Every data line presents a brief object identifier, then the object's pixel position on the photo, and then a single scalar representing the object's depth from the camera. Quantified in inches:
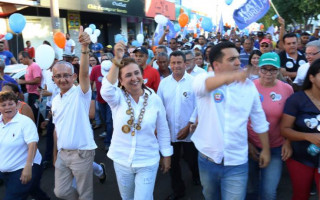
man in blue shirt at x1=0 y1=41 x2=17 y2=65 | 298.1
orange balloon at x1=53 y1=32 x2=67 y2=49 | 288.2
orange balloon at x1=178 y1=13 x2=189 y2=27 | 491.2
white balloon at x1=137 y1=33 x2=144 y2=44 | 471.3
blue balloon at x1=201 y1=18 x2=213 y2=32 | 633.0
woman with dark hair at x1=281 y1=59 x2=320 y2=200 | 96.8
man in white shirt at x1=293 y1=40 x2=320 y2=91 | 143.7
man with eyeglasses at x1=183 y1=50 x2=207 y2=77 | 183.2
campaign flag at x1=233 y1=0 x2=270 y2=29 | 281.7
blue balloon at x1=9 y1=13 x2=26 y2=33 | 324.8
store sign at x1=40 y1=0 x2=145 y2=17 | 549.0
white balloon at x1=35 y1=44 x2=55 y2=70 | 207.2
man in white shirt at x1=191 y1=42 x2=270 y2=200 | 88.2
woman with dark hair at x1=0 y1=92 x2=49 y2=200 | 116.0
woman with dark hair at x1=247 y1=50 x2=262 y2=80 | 160.8
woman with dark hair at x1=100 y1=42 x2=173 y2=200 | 99.0
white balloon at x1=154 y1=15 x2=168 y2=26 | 396.8
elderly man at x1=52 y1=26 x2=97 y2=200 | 117.6
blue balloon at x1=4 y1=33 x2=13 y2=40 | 427.2
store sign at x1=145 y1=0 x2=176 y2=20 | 893.4
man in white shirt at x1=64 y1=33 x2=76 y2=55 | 429.5
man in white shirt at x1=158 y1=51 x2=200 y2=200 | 139.8
